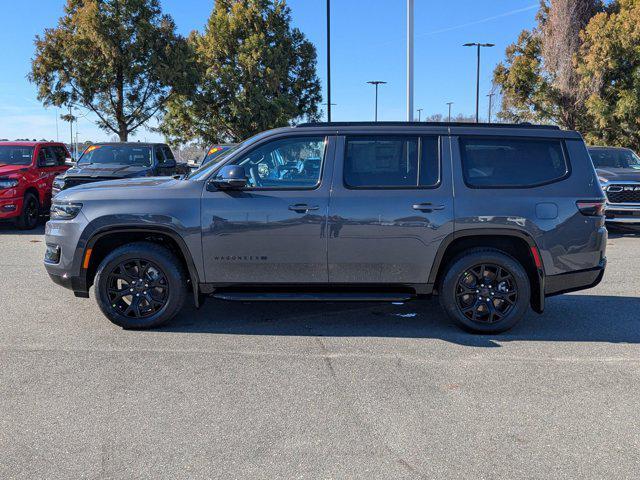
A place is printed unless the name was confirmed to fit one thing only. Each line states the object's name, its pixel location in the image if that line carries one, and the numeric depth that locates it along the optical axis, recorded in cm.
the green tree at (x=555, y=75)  2741
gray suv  537
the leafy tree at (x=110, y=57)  2248
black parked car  1210
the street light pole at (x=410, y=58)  1539
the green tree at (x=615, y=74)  2358
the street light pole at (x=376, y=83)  5556
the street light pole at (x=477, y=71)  4378
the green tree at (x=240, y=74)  2994
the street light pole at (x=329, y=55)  2585
